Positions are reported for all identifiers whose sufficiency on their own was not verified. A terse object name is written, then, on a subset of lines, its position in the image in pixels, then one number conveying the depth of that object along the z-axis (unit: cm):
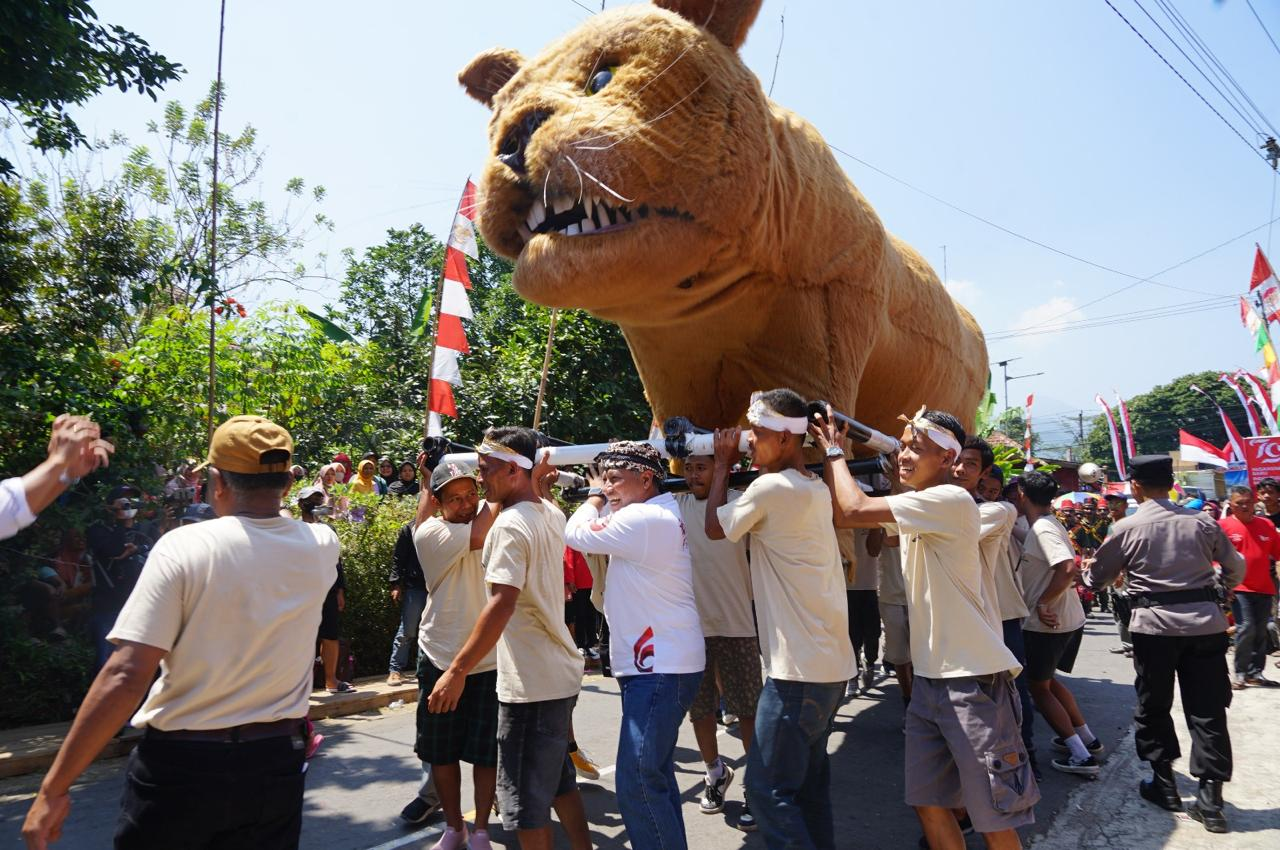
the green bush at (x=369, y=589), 745
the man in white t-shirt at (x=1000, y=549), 359
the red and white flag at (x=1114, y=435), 2078
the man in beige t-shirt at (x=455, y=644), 348
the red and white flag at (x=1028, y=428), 1836
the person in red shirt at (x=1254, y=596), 690
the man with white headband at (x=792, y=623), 279
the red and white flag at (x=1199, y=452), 1677
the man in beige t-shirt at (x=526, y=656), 291
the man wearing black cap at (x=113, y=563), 564
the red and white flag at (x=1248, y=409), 1931
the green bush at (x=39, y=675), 561
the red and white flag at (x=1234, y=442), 1803
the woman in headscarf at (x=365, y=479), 1070
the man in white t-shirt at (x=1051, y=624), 457
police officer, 386
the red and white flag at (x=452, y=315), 810
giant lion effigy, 305
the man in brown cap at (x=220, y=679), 192
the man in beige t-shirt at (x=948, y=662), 275
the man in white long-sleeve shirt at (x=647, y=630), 280
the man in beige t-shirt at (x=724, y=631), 412
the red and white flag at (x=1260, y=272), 1262
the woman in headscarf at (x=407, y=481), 925
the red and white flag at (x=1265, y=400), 1518
